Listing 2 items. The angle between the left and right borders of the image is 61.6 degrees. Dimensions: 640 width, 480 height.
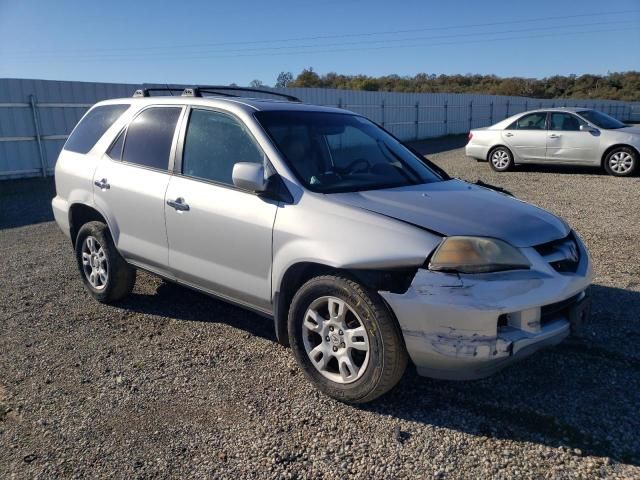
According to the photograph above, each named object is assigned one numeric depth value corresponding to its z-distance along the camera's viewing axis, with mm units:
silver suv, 2799
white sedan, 11641
